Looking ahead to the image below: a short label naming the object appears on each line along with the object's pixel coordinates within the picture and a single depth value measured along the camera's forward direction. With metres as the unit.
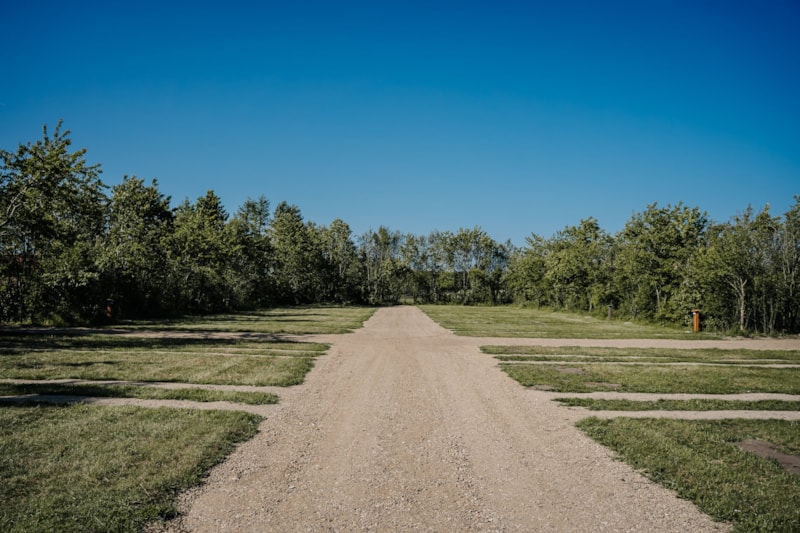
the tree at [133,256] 23.70
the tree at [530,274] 52.56
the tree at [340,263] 63.72
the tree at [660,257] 27.08
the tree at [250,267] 38.60
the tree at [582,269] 40.19
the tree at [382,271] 69.94
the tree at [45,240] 17.08
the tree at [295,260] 53.84
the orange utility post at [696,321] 22.78
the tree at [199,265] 31.27
